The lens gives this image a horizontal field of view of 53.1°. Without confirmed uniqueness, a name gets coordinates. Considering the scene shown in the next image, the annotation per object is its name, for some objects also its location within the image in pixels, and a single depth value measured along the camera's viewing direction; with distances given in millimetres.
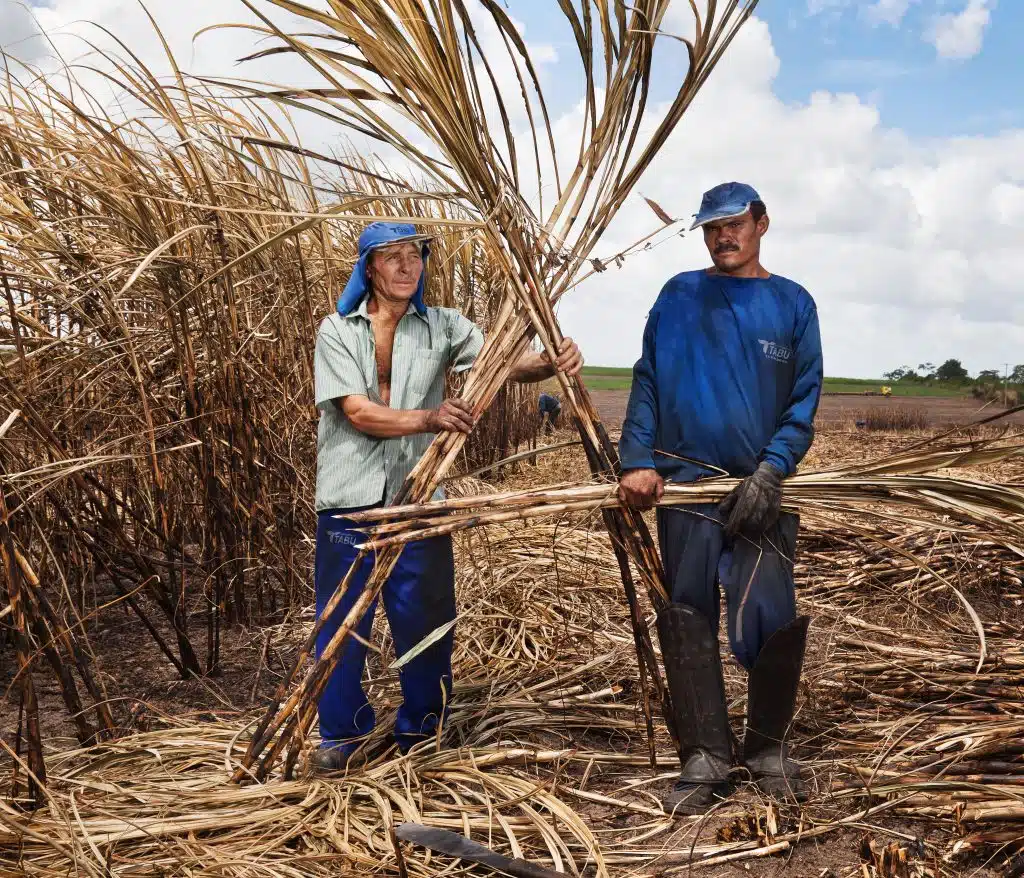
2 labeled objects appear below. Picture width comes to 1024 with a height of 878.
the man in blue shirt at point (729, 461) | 2355
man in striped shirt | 2539
